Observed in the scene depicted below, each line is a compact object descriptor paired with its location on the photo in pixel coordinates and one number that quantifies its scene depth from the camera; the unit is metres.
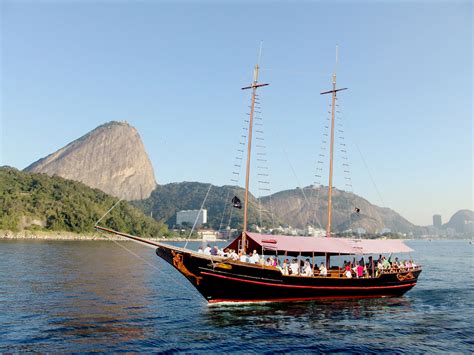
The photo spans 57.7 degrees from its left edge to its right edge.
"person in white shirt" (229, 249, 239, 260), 30.51
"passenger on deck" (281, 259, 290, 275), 31.14
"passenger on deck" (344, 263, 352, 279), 33.94
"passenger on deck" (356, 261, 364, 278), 34.81
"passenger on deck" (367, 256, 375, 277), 36.03
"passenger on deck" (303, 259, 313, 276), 32.14
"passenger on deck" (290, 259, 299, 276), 31.69
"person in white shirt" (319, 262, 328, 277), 33.22
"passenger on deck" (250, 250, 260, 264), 30.44
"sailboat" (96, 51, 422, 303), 29.27
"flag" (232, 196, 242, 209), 31.88
